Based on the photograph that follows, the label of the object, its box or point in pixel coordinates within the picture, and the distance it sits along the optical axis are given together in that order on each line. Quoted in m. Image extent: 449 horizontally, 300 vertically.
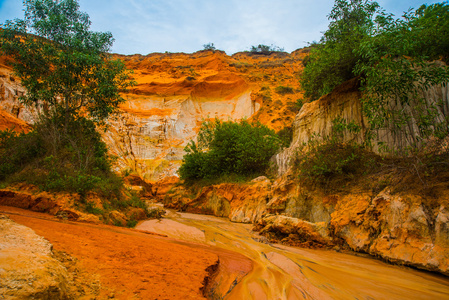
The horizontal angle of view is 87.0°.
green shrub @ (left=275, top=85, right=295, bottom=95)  36.59
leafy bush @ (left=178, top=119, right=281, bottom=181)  15.11
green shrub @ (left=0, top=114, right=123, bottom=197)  6.74
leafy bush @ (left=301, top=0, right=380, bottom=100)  9.15
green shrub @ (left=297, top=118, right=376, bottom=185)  7.24
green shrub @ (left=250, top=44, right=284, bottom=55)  58.06
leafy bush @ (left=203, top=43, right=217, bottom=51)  59.49
